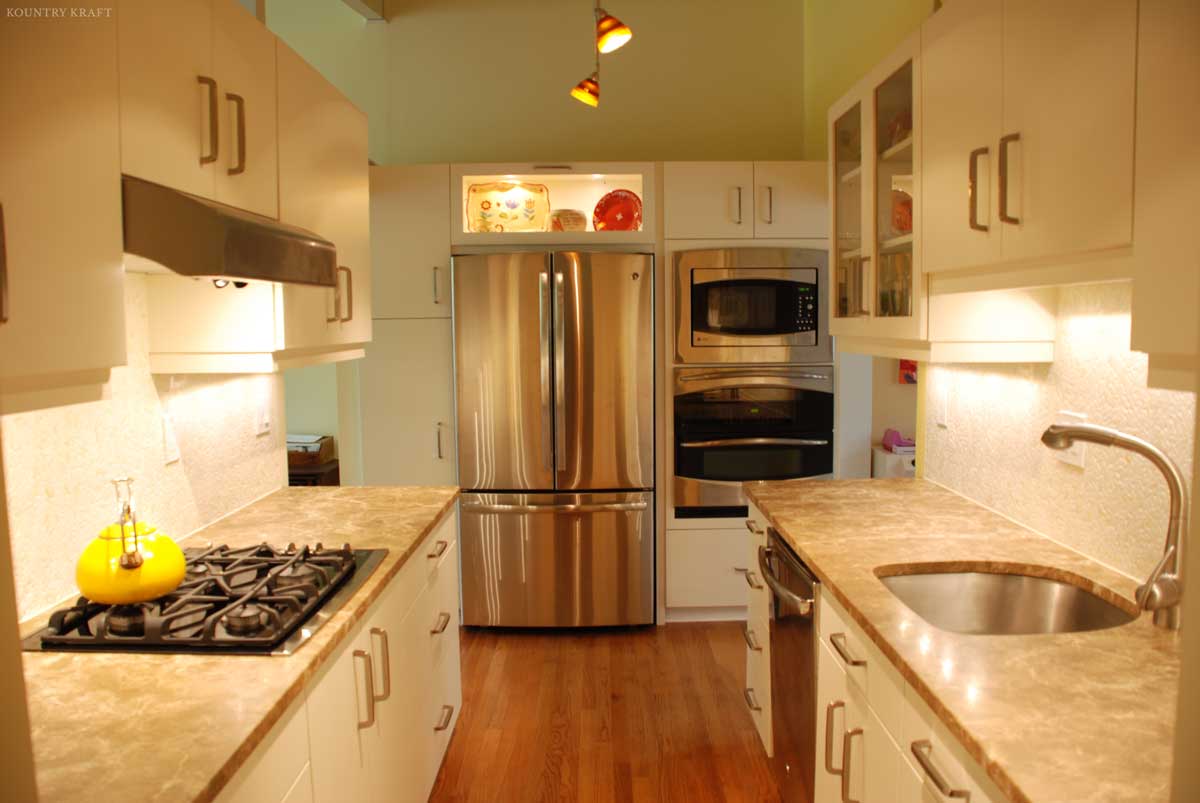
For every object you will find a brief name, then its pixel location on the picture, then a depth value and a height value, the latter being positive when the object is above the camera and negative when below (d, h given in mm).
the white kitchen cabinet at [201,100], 1322 +502
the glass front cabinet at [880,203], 2029 +438
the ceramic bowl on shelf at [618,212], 3781 +696
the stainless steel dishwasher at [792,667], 1971 -824
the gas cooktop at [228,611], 1391 -469
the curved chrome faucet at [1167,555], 1400 -362
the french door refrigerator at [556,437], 3578 -355
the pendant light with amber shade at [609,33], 2615 +1073
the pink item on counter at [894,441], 3982 -427
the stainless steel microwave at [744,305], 3654 +239
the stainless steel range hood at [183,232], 1266 +209
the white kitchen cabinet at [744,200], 3674 +725
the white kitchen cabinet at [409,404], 3723 -207
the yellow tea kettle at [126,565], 1466 -377
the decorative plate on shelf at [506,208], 3756 +723
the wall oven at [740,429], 3699 -335
